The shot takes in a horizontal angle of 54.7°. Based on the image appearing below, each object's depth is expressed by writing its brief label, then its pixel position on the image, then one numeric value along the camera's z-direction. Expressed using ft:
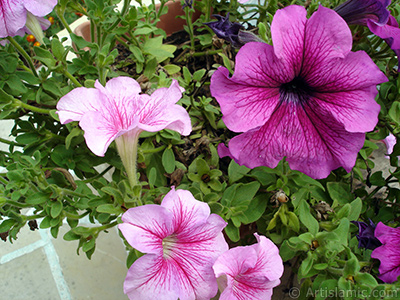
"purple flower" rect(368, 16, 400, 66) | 1.71
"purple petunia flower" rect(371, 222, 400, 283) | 1.65
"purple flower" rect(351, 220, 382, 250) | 1.74
